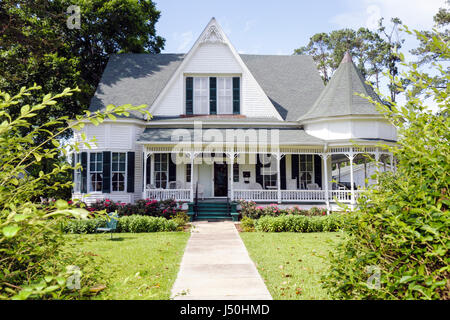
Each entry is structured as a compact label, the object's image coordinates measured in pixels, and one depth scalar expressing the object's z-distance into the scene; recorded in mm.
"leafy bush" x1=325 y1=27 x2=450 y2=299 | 2387
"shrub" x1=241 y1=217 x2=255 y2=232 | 13100
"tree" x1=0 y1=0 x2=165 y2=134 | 18859
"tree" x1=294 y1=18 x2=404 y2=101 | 43844
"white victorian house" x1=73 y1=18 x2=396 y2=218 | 16875
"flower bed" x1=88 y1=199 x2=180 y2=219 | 15359
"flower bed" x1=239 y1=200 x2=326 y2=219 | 15172
